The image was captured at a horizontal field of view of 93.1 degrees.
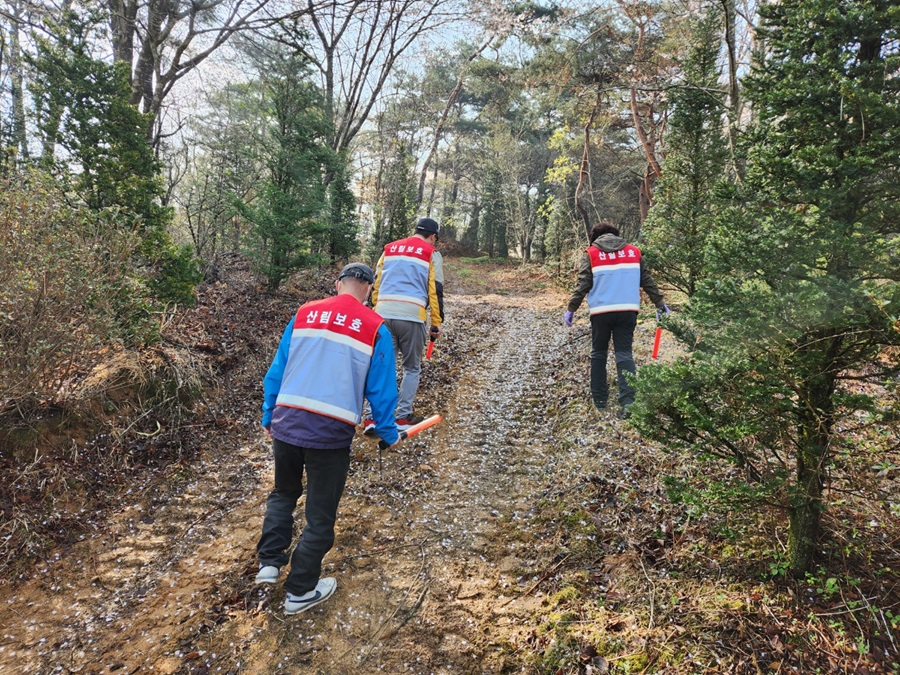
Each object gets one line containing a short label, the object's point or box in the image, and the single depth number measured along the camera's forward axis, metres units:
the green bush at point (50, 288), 3.80
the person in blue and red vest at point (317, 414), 2.94
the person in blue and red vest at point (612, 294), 5.10
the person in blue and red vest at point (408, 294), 5.16
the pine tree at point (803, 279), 2.18
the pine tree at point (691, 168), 7.91
